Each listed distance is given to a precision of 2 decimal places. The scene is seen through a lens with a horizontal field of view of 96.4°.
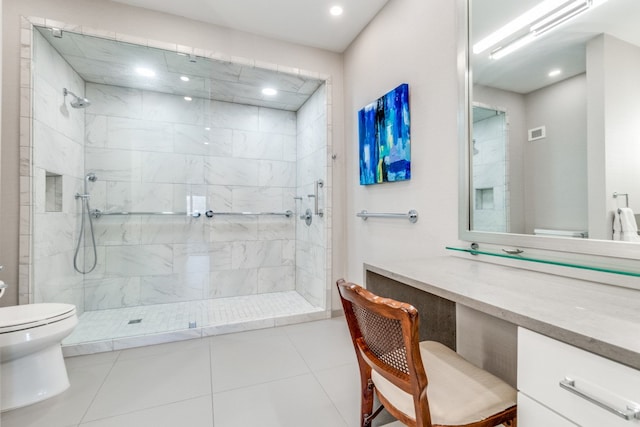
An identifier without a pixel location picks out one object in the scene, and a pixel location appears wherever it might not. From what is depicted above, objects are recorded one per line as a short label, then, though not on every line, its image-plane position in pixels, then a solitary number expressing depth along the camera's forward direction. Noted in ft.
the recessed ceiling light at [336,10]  7.39
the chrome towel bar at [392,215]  6.19
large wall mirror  3.05
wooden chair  2.47
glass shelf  2.77
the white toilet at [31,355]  4.88
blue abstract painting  6.33
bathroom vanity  1.76
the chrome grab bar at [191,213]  9.19
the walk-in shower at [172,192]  7.56
